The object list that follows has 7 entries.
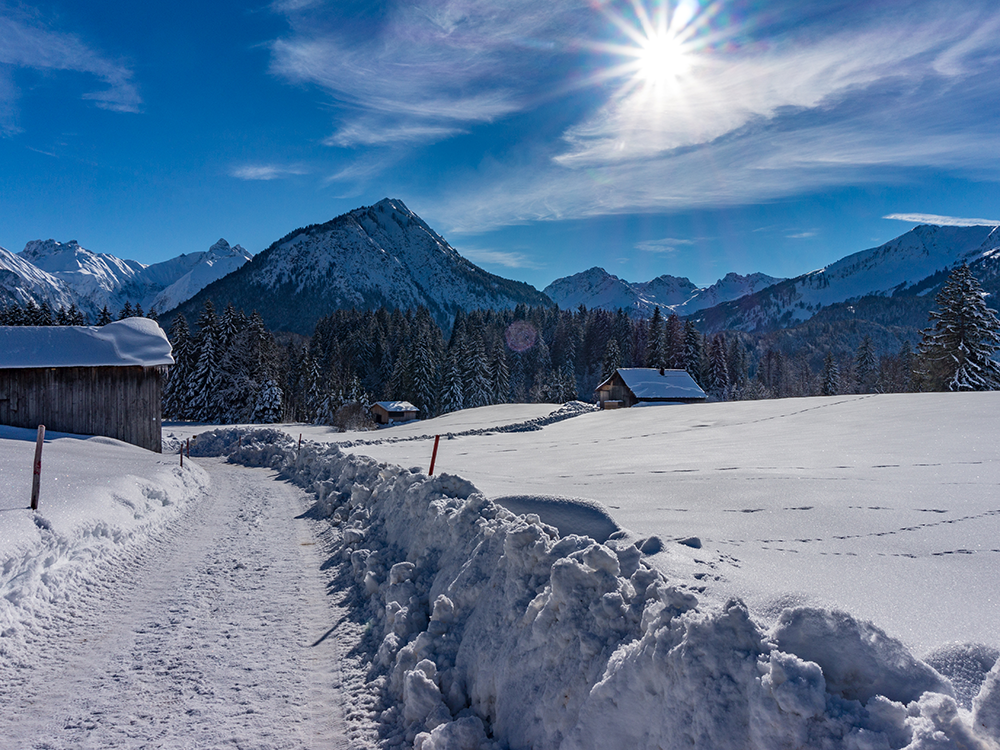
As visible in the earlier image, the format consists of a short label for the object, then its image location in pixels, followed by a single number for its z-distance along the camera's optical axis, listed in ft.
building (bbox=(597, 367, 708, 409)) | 155.84
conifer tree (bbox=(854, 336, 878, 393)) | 237.86
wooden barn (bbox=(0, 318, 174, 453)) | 63.26
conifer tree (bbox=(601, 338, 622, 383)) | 241.35
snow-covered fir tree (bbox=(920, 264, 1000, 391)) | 103.50
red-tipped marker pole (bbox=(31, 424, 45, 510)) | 23.94
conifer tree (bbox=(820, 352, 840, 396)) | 215.10
